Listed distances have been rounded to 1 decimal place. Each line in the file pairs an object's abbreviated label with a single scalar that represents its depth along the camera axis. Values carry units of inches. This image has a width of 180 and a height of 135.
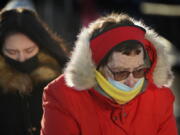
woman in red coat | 242.3
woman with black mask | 320.3
